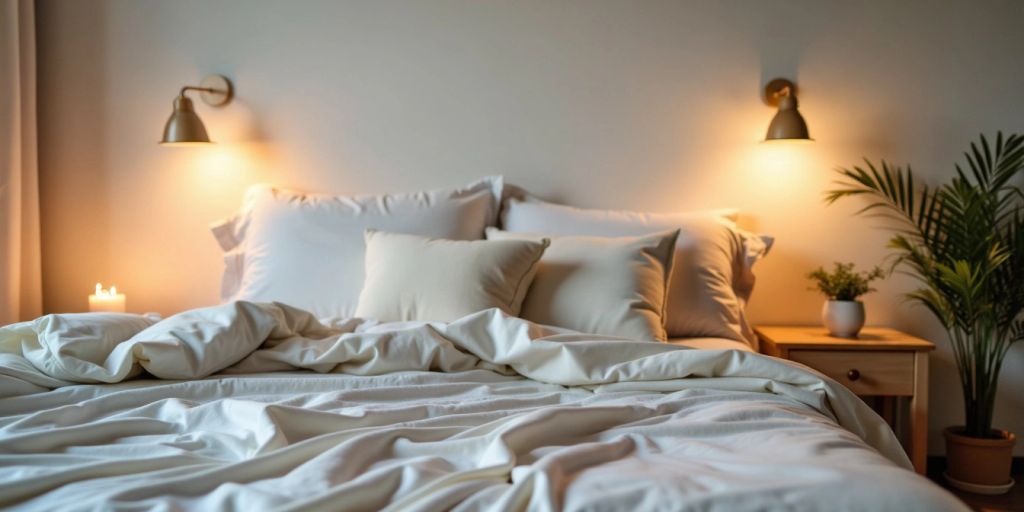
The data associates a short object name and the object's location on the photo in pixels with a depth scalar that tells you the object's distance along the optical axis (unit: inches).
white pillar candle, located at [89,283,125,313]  123.2
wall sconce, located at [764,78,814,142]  117.6
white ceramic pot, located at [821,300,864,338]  114.0
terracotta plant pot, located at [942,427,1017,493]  114.6
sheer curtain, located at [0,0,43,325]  123.8
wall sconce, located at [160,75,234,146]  121.3
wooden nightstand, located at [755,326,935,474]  109.6
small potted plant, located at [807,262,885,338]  114.2
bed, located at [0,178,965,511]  46.1
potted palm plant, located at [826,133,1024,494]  112.9
